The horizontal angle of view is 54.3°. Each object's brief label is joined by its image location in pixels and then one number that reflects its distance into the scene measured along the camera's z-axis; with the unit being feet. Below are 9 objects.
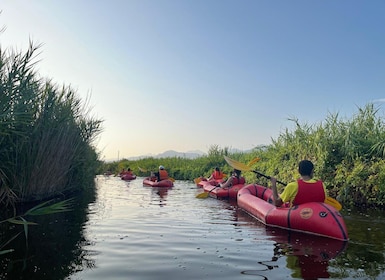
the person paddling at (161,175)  51.49
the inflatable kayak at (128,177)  67.77
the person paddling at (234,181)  38.22
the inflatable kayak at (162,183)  50.24
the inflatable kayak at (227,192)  37.27
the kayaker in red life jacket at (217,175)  49.83
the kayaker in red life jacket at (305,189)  19.51
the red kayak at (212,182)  46.64
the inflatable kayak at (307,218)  18.15
